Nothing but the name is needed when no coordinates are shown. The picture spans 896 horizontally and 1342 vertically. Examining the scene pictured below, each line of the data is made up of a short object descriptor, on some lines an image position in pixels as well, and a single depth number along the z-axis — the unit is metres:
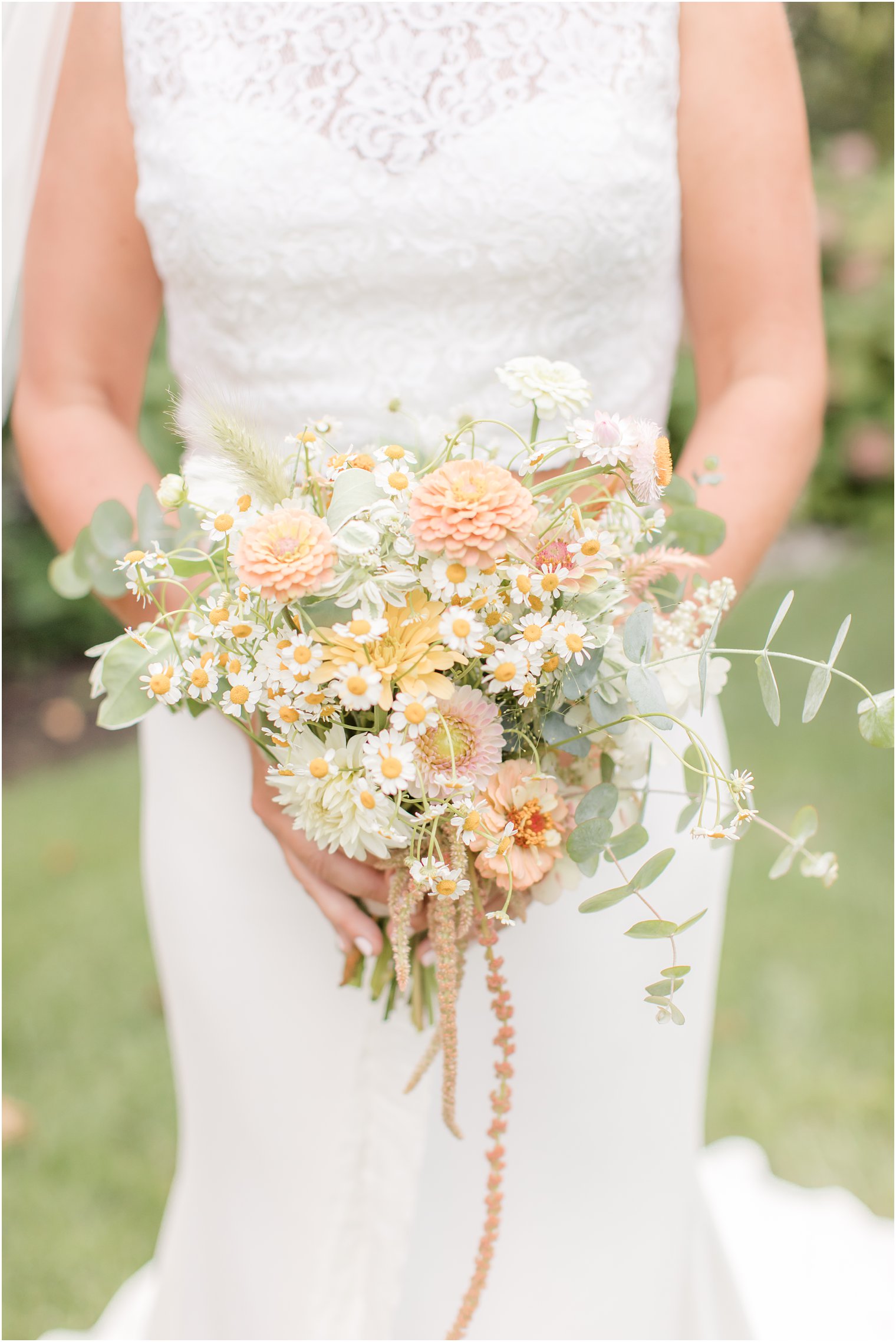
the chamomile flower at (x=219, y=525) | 1.03
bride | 1.52
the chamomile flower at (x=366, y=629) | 0.95
